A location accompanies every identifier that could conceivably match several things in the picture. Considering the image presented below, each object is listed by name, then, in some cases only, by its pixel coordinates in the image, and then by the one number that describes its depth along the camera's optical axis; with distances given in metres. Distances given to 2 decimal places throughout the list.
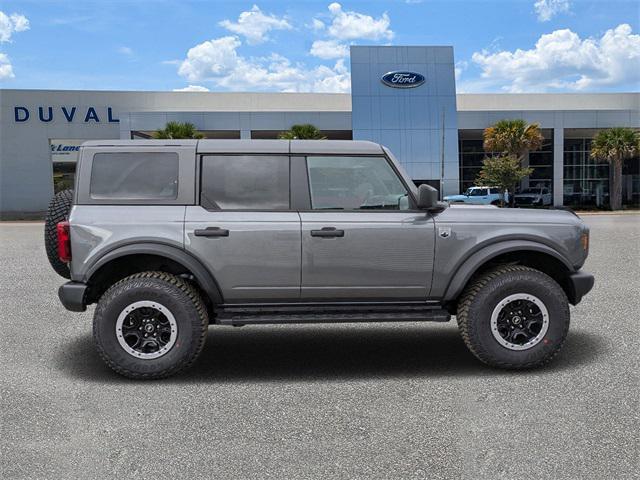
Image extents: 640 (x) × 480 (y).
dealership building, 37.56
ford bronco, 4.69
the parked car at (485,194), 36.84
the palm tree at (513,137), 36.97
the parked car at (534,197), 40.12
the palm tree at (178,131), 34.38
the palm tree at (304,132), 35.41
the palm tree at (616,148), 37.84
